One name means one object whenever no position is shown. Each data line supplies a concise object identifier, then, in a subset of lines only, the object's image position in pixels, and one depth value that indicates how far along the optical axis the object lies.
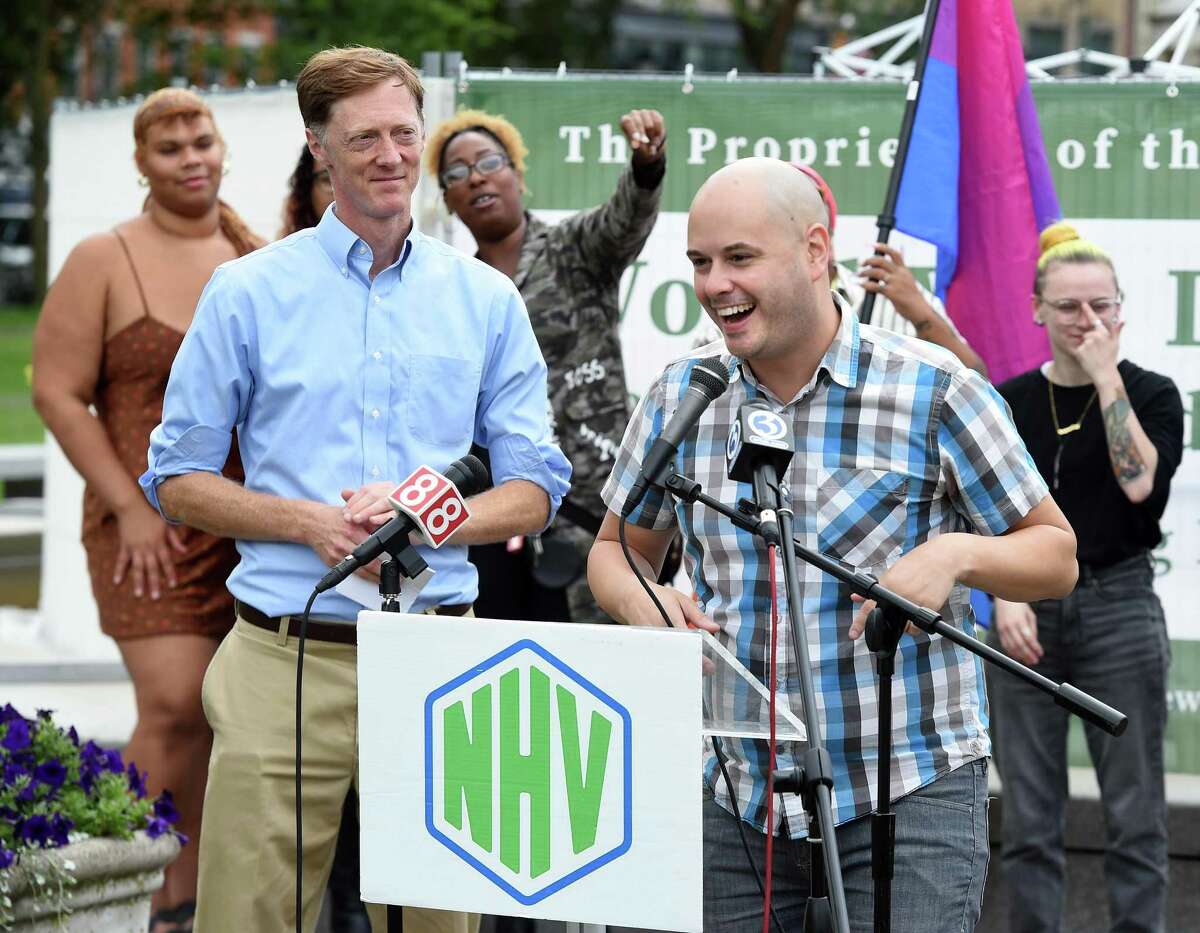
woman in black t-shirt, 9.88
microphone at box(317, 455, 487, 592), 5.76
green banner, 12.05
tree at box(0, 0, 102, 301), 69.56
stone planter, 8.28
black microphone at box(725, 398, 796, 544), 5.39
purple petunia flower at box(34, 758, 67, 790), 8.52
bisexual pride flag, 10.93
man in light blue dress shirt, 6.96
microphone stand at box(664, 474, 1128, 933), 5.32
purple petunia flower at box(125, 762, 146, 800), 9.00
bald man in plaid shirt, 6.05
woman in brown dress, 9.80
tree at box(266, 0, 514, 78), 63.03
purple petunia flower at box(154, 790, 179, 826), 9.07
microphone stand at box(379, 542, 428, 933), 5.84
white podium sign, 5.25
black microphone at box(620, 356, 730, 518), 5.52
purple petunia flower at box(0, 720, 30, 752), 8.45
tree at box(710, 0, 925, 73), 69.06
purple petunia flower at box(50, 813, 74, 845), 8.34
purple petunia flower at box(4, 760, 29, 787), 8.36
